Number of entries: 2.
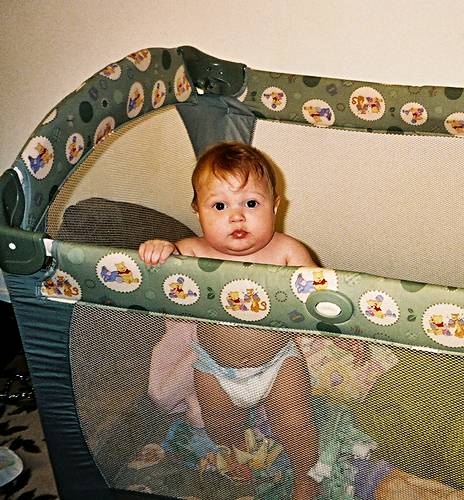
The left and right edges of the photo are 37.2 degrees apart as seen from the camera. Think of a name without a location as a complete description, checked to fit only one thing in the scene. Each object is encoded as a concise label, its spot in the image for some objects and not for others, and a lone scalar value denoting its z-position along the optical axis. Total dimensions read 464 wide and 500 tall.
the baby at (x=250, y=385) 0.81
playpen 0.75
